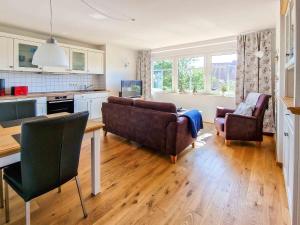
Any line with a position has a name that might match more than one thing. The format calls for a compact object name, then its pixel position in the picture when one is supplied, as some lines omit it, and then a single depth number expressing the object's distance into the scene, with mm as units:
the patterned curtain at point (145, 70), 6652
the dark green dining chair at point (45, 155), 1251
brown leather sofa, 2795
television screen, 6095
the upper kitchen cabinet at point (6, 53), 3719
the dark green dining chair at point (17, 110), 2164
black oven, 4296
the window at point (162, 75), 6402
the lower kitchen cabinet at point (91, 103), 4907
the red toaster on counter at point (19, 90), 3982
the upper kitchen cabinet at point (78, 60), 4991
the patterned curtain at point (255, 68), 4227
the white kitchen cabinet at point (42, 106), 4078
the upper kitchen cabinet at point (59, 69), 4535
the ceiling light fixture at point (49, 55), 1797
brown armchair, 3428
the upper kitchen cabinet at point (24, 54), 3932
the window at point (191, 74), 5660
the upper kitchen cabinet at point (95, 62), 5418
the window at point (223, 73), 5027
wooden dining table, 1316
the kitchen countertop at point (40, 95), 3636
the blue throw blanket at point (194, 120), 3053
